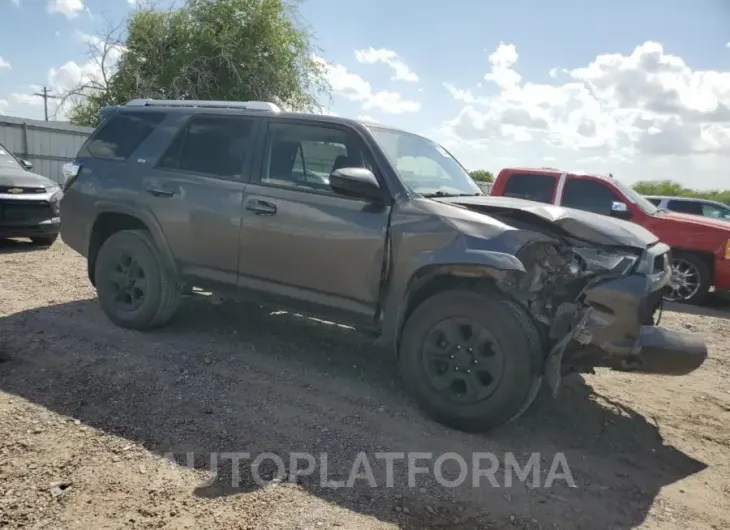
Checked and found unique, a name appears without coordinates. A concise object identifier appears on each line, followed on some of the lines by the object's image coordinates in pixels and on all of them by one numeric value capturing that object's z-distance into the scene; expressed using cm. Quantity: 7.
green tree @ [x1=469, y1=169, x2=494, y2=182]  2800
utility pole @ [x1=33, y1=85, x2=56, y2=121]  3450
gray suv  350
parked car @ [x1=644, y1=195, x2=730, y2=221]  1197
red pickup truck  840
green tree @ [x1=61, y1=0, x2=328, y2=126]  1911
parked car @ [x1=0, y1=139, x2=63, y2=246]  853
